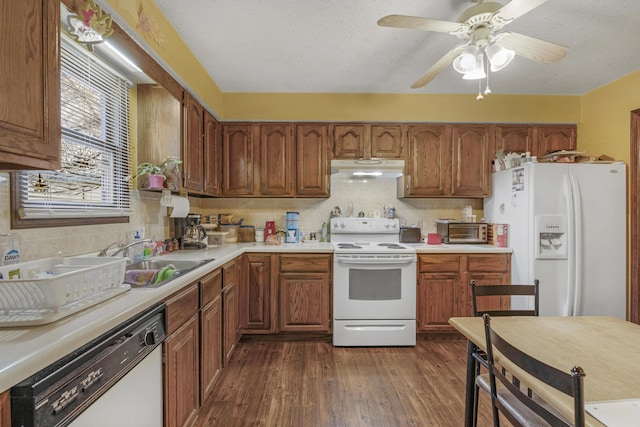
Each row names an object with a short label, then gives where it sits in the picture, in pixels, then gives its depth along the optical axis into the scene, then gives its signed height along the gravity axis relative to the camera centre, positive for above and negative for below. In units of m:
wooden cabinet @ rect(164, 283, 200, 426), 1.42 -0.75
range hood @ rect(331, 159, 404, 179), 3.17 +0.45
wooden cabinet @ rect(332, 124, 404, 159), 3.32 +0.73
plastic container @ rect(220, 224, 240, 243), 3.33 -0.23
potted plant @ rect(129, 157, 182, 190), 2.18 +0.26
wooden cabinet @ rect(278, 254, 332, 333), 2.97 -0.78
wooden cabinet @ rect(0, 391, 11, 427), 0.66 -0.43
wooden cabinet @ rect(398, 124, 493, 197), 3.34 +0.54
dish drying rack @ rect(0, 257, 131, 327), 0.88 -0.26
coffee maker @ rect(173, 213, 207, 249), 2.77 -0.22
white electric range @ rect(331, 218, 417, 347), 2.88 -0.80
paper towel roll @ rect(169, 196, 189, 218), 2.46 +0.02
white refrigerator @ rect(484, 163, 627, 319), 2.72 -0.20
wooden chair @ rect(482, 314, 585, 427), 0.74 -0.48
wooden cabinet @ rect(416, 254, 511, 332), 2.99 -0.72
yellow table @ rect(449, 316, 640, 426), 0.88 -0.50
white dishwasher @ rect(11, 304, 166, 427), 0.72 -0.50
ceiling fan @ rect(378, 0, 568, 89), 1.58 +0.96
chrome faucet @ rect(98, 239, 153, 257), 1.64 -0.23
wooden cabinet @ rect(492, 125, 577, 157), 3.33 +0.79
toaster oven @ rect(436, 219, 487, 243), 3.34 -0.21
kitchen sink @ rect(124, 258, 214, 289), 1.62 -0.35
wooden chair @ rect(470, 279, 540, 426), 1.69 -0.44
